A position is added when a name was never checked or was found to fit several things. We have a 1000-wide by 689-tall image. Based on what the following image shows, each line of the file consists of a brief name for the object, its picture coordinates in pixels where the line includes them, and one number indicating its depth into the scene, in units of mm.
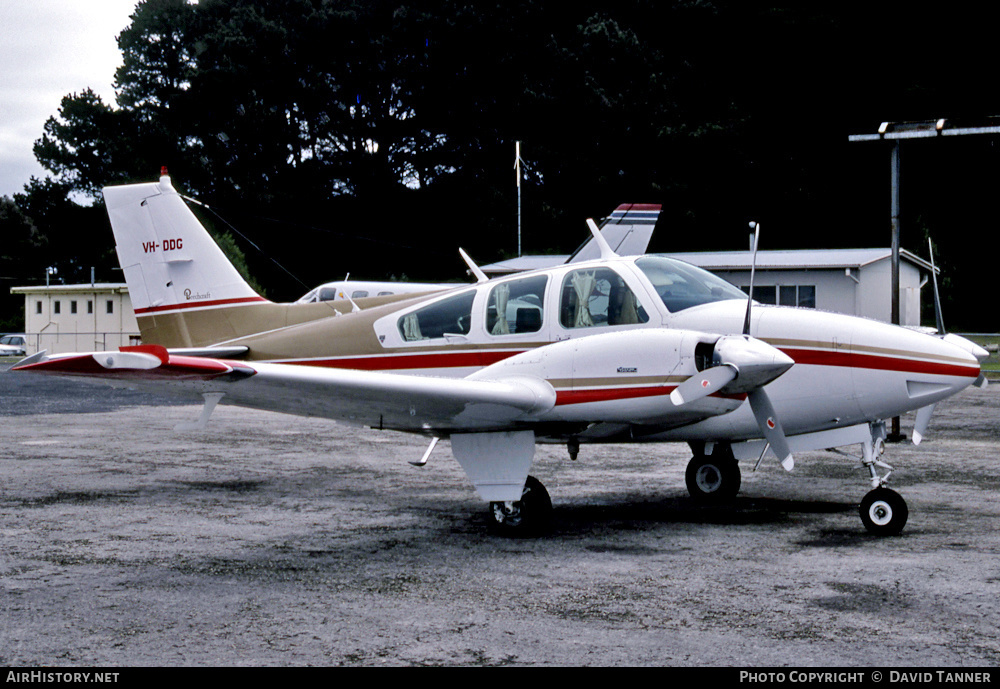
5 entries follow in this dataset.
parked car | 48488
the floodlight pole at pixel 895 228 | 16438
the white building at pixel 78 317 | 50406
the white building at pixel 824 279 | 32156
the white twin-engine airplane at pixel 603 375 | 7258
